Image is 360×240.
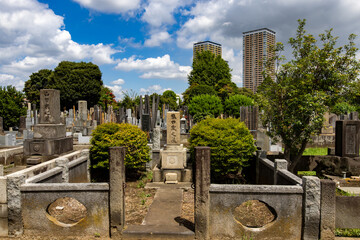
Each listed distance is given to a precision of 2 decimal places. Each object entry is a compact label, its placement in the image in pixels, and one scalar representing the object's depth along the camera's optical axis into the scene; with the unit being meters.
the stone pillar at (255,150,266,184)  9.14
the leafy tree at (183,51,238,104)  47.89
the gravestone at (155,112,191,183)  9.61
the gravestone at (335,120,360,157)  10.54
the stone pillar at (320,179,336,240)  5.14
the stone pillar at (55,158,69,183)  7.38
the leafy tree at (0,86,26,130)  25.64
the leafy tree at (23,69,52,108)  47.56
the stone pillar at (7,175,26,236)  5.39
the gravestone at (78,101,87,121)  28.04
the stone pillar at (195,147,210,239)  5.06
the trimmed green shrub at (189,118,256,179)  8.64
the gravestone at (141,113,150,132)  17.41
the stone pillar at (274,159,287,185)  7.12
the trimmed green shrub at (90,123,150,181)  9.23
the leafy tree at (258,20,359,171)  8.54
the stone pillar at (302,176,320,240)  5.16
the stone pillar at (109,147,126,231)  5.23
